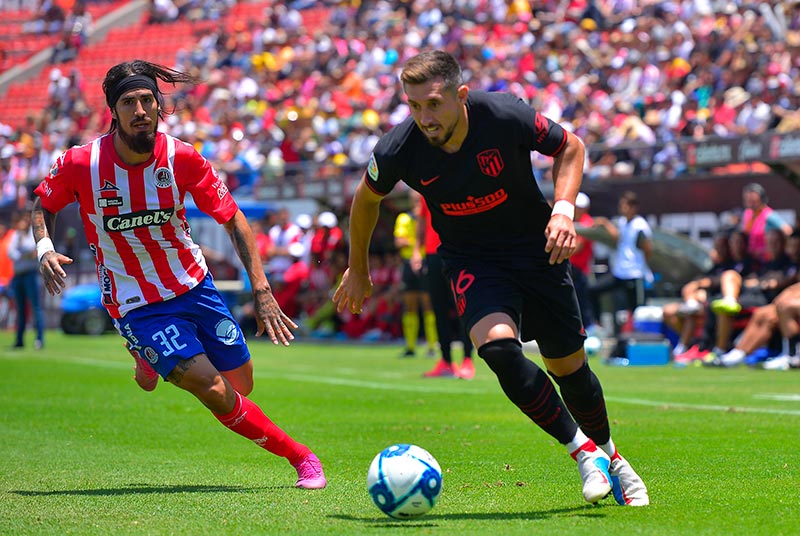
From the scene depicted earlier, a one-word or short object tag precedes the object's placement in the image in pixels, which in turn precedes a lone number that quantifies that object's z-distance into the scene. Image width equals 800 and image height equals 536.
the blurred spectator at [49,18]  46.88
